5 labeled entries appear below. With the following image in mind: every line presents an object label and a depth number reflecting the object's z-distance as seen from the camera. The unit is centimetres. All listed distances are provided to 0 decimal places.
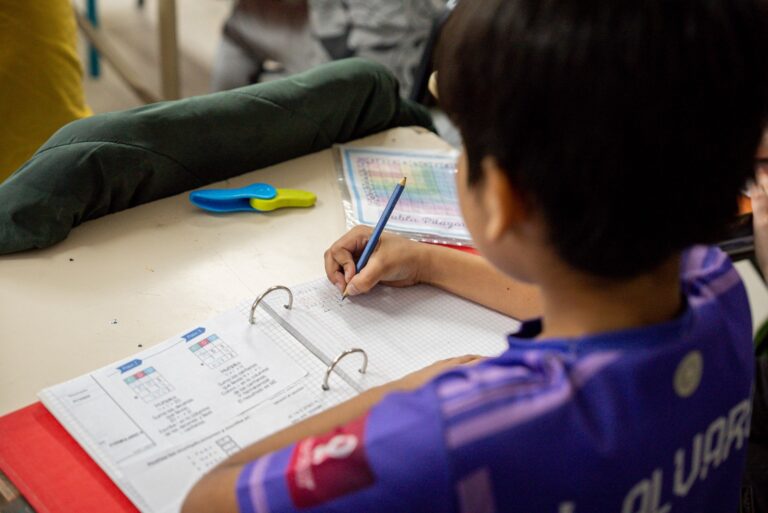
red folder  75
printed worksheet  78
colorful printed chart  117
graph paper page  93
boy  53
